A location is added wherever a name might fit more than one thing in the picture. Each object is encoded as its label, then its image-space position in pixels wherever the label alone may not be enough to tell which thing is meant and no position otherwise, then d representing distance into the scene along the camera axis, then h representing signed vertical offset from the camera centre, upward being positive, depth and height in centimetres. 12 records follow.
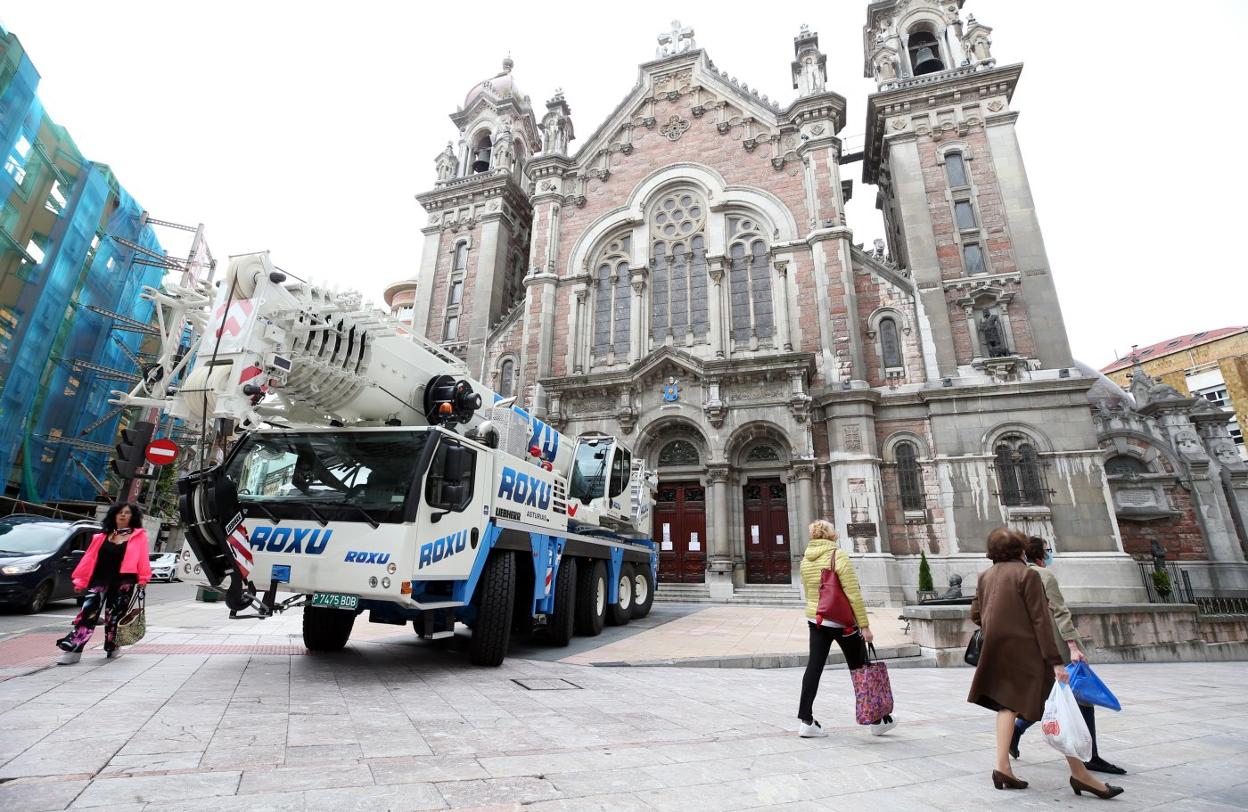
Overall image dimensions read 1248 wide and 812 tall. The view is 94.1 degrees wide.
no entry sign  865 +175
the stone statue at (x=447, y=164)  2819 +1939
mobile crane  546 +104
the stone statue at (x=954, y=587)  1240 +8
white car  2217 +24
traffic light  625 +132
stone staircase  1673 -24
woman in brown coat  348 -34
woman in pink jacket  628 +4
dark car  976 +24
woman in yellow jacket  438 -32
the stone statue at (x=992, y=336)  1819 +773
